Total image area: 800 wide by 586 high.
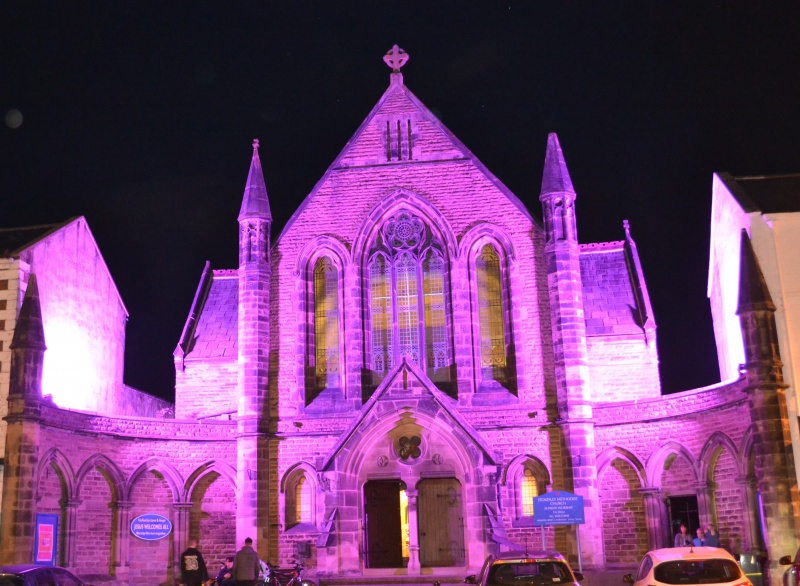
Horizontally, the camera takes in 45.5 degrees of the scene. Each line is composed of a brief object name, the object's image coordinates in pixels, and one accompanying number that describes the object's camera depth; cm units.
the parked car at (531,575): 1409
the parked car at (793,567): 1581
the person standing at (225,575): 2114
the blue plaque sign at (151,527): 2700
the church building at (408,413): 2650
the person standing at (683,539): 2455
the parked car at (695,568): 1355
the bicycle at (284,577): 2098
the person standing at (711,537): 2406
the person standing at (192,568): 1941
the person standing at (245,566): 1908
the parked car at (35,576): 1405
